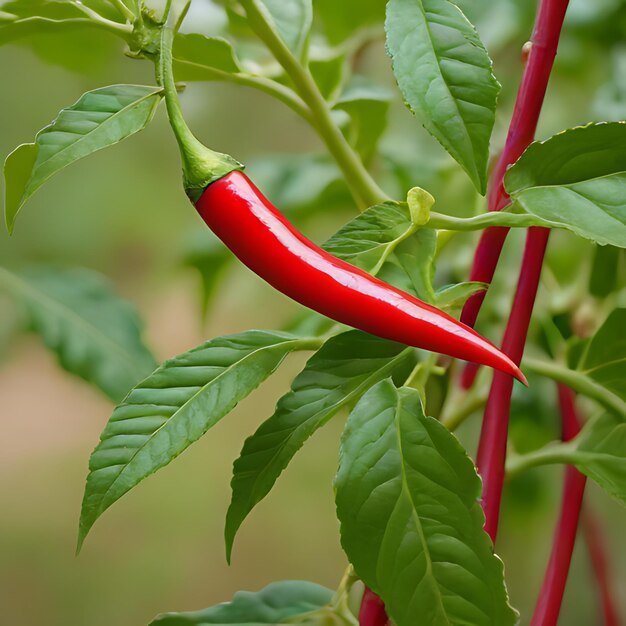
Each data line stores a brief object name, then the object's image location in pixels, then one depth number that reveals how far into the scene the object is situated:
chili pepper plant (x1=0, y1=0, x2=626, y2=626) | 0.56
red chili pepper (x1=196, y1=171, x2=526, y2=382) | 0.56
